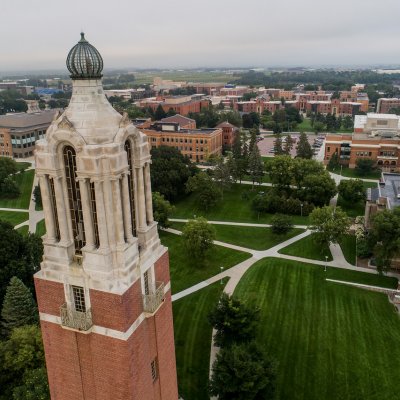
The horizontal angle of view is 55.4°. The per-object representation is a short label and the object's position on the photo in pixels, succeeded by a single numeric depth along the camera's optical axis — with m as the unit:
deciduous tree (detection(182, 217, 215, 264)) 49.47
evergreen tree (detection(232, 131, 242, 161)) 94.19
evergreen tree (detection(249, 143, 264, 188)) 80.50
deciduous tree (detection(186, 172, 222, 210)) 70.12
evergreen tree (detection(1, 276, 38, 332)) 34.72
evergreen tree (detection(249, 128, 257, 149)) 96.18
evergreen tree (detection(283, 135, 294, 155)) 100.41
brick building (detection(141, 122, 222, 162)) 102.81
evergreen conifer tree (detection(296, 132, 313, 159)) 95.88
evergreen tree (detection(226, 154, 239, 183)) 81.84
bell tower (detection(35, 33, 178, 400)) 15.38
